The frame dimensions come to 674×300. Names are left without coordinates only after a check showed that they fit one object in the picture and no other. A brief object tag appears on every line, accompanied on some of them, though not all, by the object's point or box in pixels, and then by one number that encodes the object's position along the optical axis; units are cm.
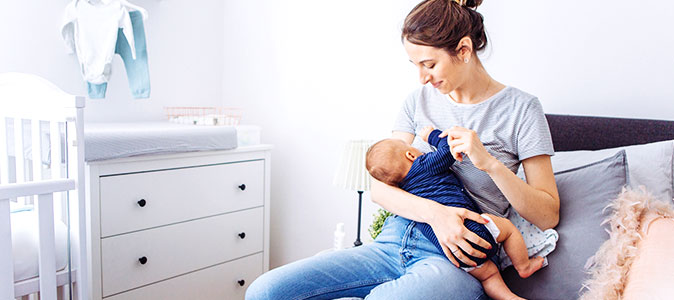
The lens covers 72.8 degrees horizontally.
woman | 105
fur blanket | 93
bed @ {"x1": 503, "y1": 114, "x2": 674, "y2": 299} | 105
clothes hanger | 194
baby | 107
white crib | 116
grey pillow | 106
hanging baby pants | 203
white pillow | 117
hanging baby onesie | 193
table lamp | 171
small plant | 165
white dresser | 163
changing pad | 154
